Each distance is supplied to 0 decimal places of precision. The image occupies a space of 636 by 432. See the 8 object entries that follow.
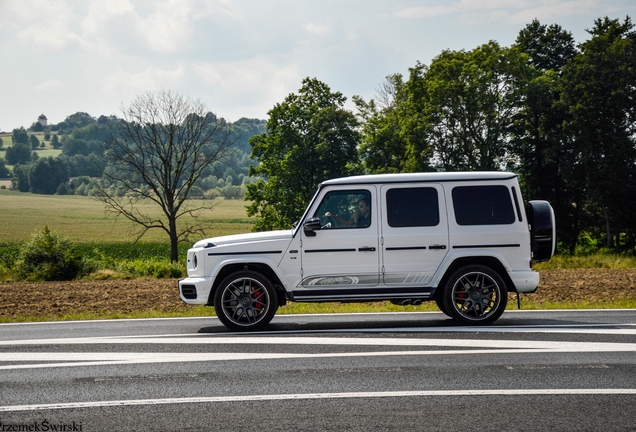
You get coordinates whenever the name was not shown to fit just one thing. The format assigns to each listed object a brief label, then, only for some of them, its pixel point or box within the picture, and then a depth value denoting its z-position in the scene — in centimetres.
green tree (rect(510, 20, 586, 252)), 4869
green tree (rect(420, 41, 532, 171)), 5053
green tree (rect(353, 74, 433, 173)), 5247
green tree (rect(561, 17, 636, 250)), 4600
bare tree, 5399
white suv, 1030
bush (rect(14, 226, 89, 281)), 2944
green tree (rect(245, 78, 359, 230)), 5778
